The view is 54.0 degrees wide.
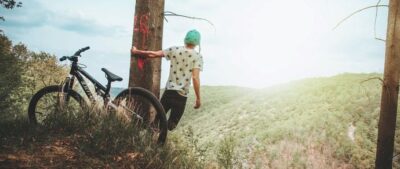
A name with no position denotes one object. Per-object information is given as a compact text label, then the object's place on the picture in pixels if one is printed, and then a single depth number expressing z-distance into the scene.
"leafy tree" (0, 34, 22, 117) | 22.75
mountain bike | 5.54
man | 6.01
